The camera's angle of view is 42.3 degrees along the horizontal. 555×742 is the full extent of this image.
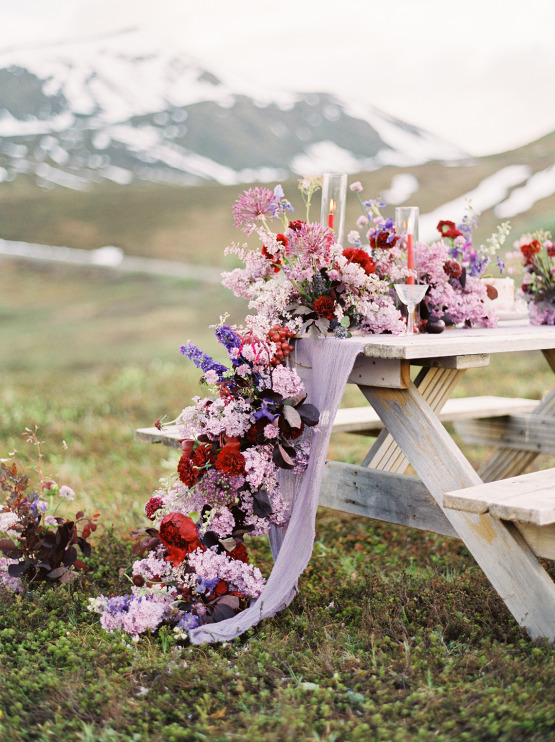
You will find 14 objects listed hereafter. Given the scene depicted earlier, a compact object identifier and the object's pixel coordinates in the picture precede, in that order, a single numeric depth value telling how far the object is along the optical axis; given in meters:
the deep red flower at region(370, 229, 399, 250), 2.92
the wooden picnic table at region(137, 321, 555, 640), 2.38
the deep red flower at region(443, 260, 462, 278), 3.16
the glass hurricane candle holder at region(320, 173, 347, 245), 2.96
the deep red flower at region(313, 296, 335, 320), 2.74
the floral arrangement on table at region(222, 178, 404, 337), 2.74
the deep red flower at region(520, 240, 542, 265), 3.77
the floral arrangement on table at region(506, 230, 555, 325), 3.75
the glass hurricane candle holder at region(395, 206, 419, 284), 3.06
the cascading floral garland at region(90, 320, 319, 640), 2.60
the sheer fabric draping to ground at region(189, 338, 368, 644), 2.62
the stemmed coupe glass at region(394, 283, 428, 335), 2.91
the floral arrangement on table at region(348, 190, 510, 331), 3.03
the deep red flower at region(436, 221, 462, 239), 3.42
